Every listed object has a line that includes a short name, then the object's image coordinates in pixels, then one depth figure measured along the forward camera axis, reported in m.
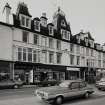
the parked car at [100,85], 17.70
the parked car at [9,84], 21.28
